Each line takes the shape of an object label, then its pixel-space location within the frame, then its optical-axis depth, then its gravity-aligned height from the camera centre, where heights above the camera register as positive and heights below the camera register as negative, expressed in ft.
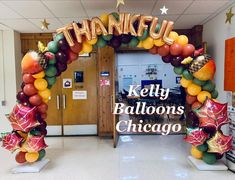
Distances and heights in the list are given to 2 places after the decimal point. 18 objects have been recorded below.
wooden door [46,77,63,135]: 19.24 -2.77
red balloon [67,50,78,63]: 12.41 +1.49
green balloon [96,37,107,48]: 12.14 +2.17
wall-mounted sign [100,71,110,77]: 18.15 +0.60
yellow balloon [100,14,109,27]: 11.57 +3.22
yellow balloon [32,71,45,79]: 11.81 +0.35
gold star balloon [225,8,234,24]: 12.53 +3.73
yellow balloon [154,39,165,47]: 11.76 +2.08
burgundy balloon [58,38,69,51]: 11.89 +2.03
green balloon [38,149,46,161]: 12.70 -4.22
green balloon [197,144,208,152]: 11.82 -3.57
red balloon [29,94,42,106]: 12.02 -1.00
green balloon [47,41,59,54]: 12.03 +1.88
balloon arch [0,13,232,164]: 11.30 +0.50
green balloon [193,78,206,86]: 11.78 -0.07
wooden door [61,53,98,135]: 19.17 -1.28
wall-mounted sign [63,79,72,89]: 19.20 -0.14
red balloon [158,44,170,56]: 12.01 +1.70
